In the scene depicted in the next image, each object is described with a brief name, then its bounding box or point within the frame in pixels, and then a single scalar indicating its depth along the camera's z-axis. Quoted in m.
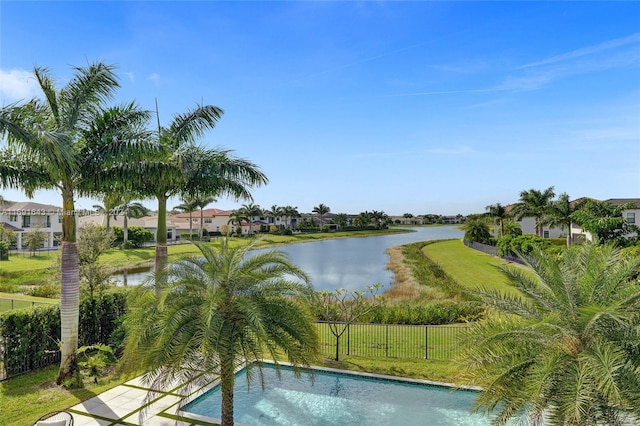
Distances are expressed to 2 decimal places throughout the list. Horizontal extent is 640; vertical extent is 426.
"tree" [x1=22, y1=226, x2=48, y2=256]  43.53
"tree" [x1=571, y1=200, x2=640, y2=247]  36.16
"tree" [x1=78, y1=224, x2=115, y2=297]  17.97
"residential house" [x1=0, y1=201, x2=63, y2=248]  51.68
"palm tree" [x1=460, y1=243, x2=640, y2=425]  5.98
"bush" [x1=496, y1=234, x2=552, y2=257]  38.97
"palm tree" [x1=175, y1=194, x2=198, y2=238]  15.77
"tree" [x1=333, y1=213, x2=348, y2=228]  124.25
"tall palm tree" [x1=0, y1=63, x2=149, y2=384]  11.52
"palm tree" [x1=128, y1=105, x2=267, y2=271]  13.45
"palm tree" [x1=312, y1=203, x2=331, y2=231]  132.38
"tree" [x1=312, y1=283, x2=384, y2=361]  17.95
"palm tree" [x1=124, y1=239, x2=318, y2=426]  7.85
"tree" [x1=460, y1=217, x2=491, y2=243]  61.44
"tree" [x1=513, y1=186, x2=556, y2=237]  54.84
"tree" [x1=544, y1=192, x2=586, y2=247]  46.66
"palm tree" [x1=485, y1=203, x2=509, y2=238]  63.28
